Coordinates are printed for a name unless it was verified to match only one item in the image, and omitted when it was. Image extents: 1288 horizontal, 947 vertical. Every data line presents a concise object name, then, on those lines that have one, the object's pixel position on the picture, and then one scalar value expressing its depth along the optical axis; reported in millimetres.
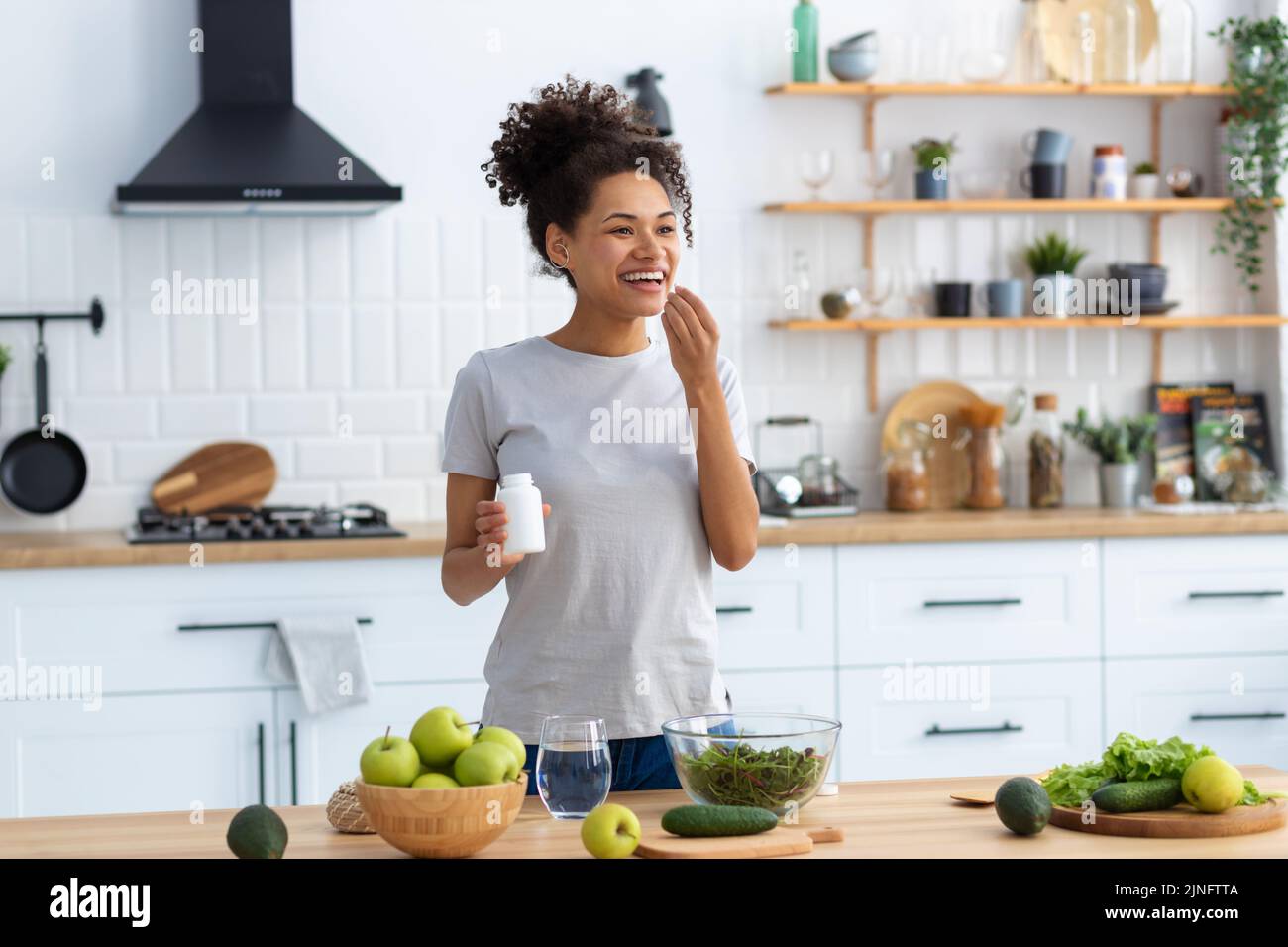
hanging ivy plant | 4125
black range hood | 3525
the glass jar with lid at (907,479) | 4039
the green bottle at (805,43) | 4074
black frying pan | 3807
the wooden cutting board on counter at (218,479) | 3877
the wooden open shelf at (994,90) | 4012
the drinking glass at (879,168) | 4066
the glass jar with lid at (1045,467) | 4133
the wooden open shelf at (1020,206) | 4020
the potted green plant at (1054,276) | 4156
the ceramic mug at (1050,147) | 4109
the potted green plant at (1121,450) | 4137
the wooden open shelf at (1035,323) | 4000
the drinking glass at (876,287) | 4078
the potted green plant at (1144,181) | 4180
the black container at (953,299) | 4098
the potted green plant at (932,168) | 4090
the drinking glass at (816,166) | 4043
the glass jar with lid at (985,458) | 4078
